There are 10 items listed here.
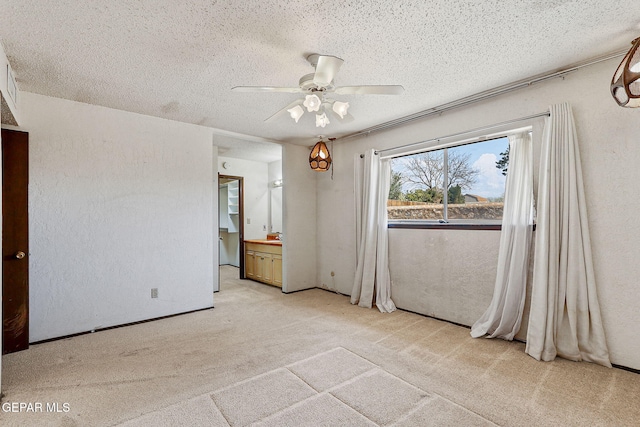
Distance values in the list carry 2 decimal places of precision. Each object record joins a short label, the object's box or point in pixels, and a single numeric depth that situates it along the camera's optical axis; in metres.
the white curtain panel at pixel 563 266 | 2.52
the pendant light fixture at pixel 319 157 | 4.29
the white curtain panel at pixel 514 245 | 2.89
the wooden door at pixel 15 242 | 2.81
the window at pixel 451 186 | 3.34
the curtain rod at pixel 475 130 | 2.85
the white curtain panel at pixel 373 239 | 4.14
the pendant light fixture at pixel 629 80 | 1.88
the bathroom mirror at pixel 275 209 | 7.00
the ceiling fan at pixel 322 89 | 2.00
